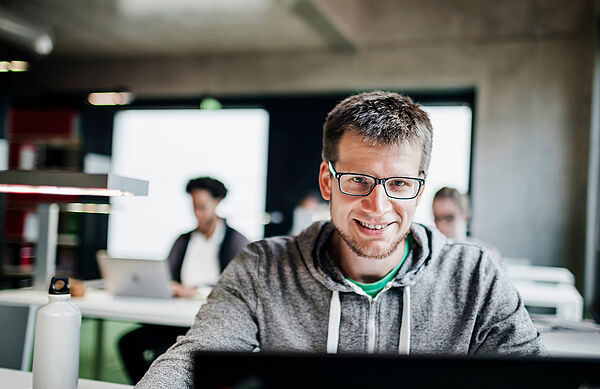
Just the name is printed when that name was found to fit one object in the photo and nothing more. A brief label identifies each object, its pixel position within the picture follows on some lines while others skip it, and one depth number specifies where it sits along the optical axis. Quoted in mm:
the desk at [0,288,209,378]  2537
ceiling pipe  4320
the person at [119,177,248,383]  3580
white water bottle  1193
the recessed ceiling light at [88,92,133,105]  6812
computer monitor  591
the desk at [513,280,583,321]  3049
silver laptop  2793
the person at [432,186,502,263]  3336
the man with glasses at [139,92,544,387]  1315
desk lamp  1394
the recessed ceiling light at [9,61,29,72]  4820
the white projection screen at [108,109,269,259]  6438
